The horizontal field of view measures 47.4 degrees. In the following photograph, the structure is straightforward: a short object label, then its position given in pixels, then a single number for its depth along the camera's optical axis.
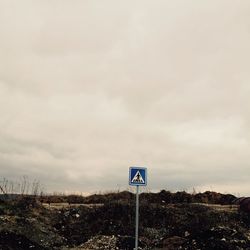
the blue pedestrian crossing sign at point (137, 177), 9.54
